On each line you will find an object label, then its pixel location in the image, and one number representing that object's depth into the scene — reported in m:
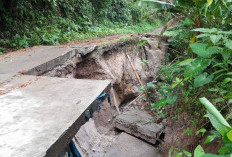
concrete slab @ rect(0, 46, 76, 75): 1.97
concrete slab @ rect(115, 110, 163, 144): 2.60
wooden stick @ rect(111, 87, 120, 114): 3.61
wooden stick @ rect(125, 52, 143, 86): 4.49
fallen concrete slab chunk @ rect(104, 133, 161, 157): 2.37
